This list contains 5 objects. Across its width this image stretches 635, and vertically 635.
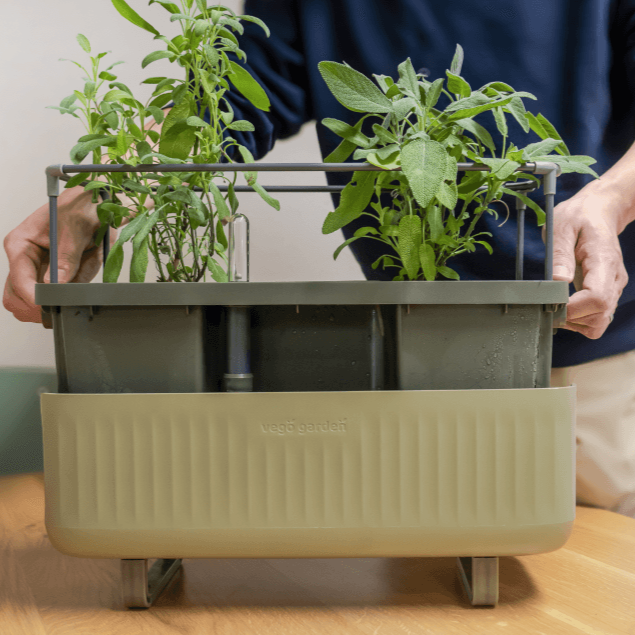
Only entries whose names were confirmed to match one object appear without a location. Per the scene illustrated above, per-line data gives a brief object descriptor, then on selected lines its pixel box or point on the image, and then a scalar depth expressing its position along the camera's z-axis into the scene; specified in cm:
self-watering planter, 46
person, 80
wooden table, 45
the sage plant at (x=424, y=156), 45
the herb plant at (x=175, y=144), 49
